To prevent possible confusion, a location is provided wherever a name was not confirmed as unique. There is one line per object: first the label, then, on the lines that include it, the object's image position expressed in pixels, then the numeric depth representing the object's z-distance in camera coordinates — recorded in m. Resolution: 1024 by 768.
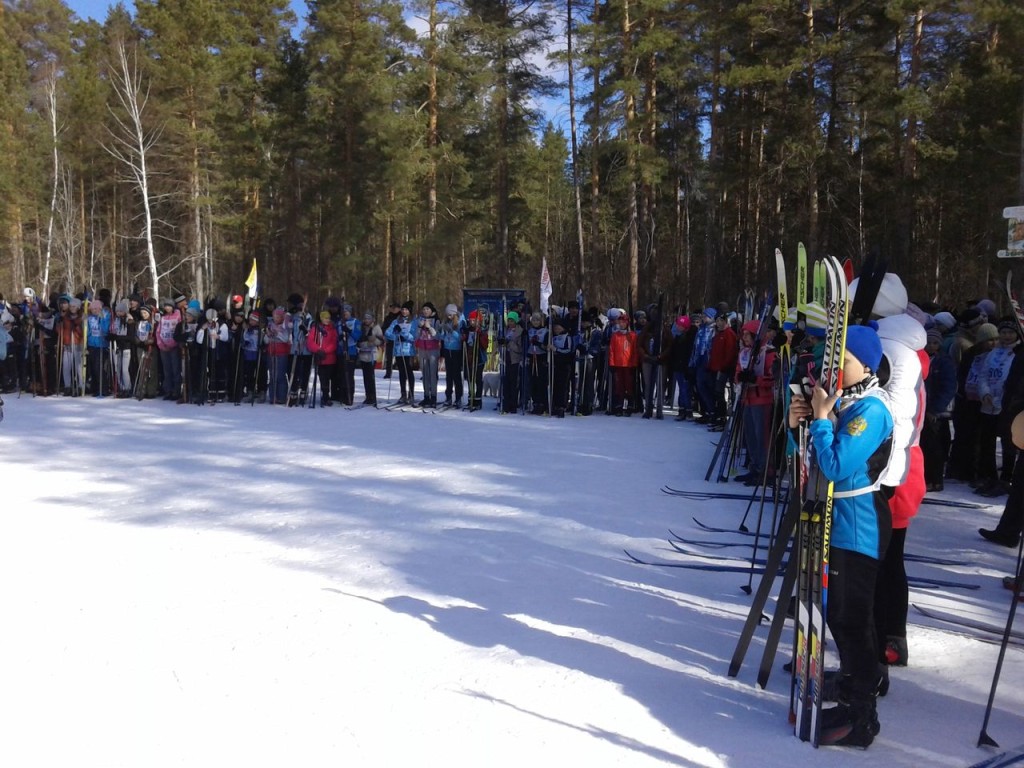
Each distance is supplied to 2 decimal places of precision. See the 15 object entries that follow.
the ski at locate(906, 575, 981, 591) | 5.50
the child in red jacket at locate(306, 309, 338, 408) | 14.84
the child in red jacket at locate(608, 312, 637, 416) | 14.24
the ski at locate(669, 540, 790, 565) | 5.92
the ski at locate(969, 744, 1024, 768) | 3.17
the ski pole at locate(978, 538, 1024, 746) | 3.36
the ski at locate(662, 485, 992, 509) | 7.88
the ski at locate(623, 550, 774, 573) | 5.68
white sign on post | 7.63
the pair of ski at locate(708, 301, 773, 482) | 8.41
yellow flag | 16.59
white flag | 17.28
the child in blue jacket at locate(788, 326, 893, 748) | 3.26
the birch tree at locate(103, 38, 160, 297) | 27.77
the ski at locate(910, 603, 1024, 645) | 4.61
